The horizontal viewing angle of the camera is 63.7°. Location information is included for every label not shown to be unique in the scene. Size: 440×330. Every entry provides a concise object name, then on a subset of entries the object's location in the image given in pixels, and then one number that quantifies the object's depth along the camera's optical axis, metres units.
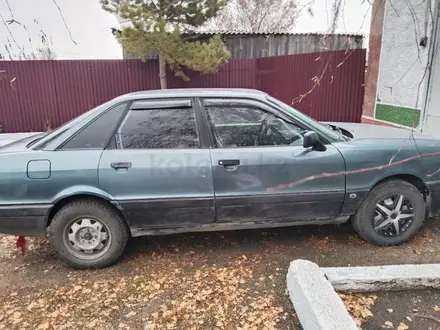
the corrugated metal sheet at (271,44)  12.61
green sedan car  3.24
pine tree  7.85
